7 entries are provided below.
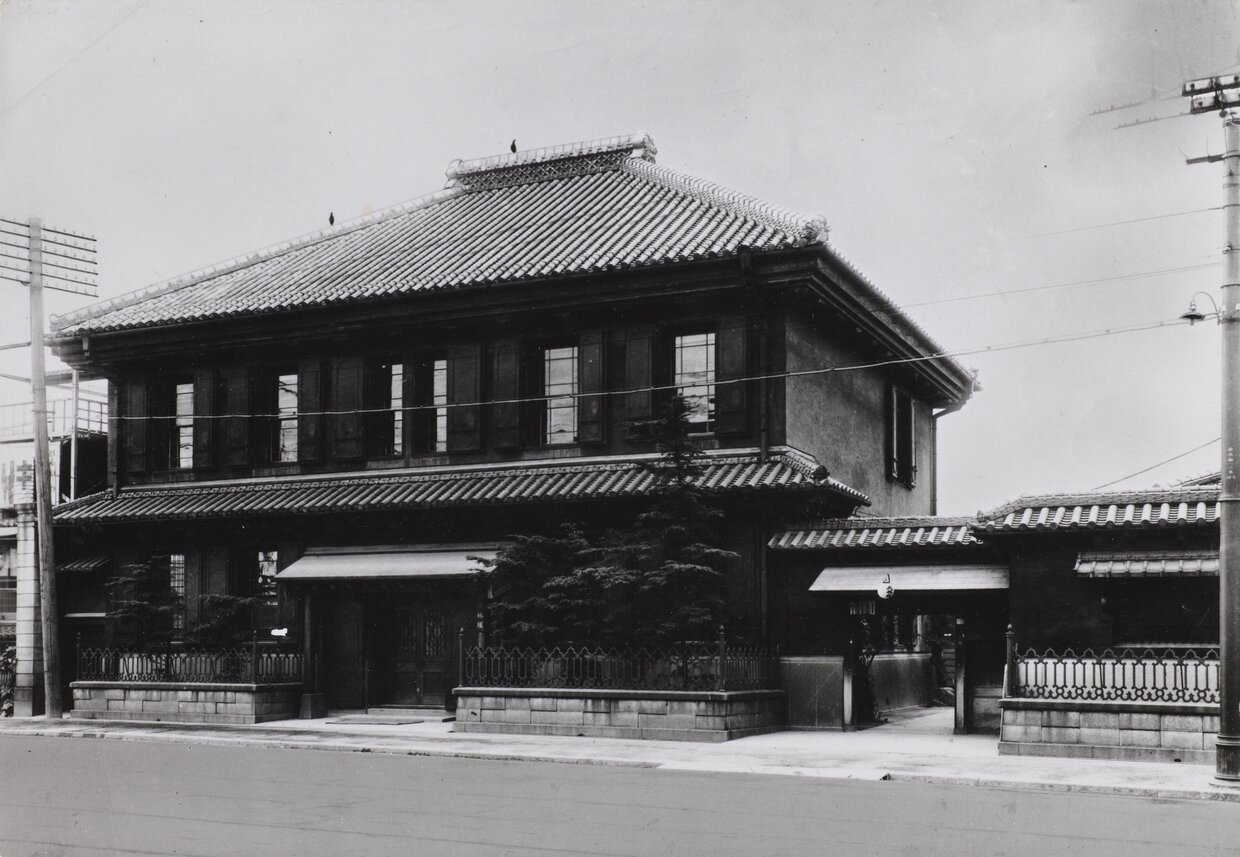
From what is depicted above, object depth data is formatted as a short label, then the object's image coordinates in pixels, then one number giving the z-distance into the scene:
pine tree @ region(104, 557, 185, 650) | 26.17
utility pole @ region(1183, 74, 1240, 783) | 14.84
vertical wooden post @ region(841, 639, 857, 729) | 22.33
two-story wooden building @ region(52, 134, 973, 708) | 24.11
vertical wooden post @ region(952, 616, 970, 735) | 21.16
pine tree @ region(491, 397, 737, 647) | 21.30
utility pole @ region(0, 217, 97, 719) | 25.83
